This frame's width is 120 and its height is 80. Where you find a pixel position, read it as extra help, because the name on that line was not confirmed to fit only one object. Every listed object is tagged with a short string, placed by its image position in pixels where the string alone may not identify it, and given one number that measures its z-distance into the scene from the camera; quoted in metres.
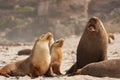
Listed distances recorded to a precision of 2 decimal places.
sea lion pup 16.61
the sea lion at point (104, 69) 13.57
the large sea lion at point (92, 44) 15.86
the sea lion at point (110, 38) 36.97
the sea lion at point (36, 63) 15.45
